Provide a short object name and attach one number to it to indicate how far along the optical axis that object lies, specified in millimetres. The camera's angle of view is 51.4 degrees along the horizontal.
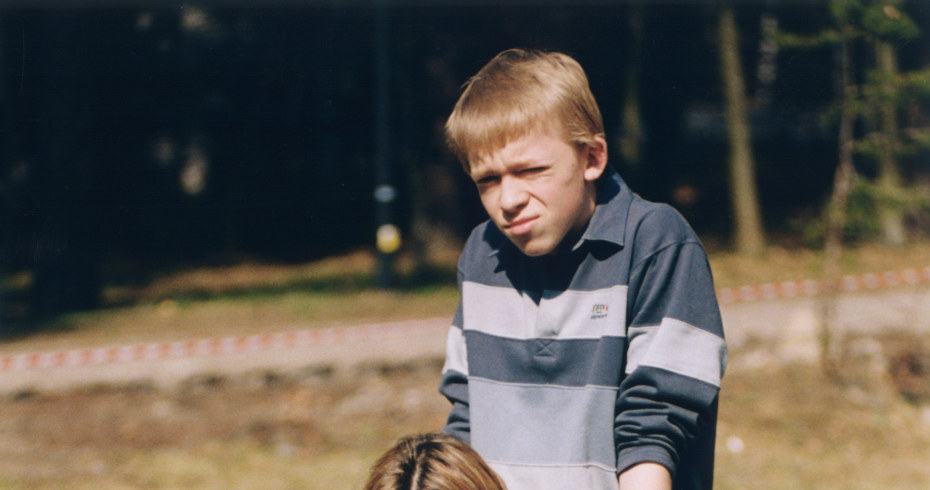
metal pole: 11180
